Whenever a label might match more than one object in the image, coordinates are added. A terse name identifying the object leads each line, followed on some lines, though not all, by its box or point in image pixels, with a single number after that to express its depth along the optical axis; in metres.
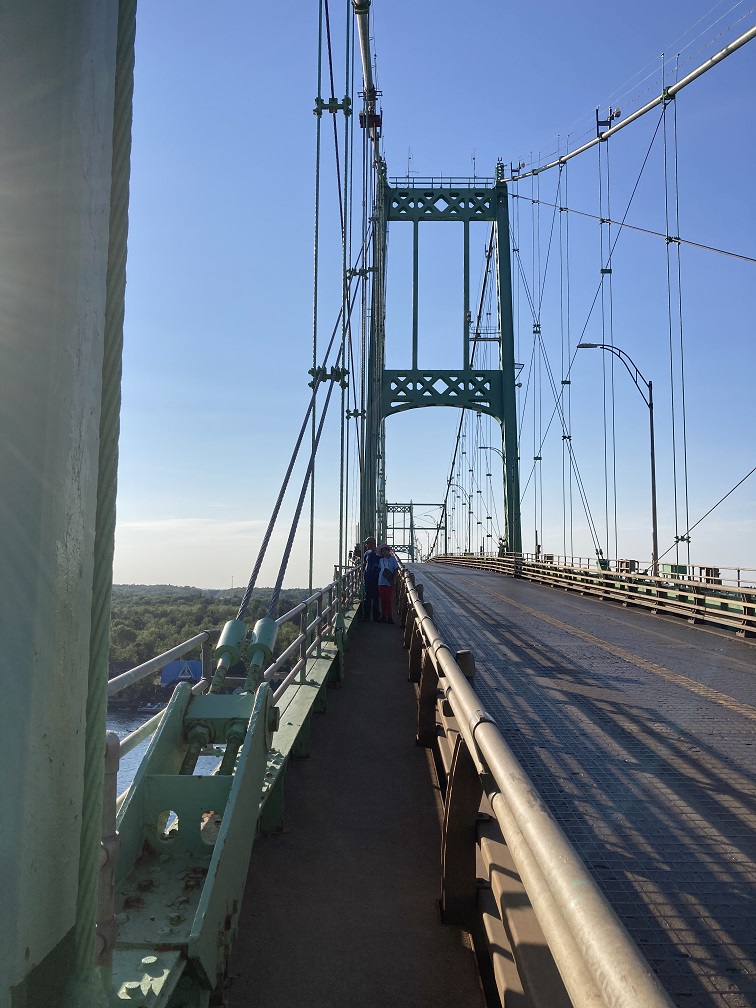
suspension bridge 1.66
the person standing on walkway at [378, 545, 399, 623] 15.85
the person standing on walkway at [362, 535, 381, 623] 16.30
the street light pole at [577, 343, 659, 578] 22.73
